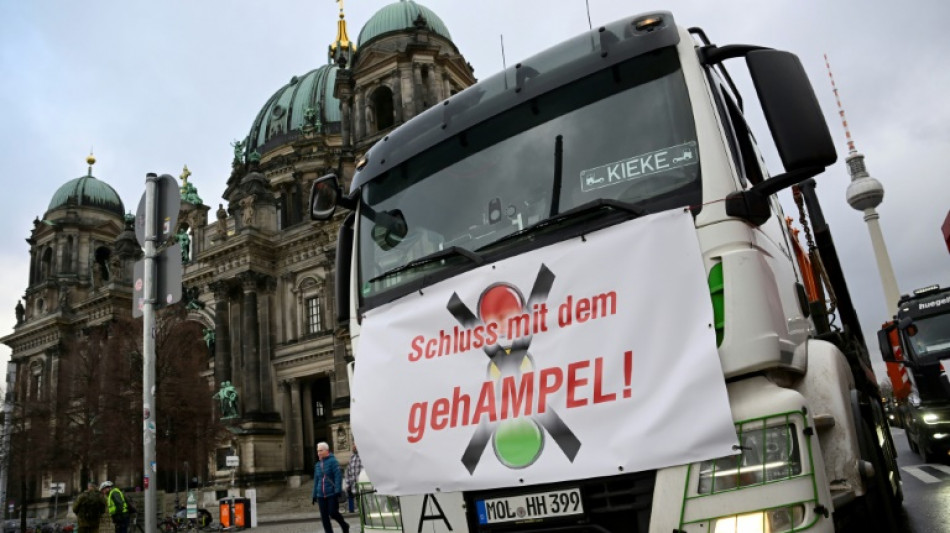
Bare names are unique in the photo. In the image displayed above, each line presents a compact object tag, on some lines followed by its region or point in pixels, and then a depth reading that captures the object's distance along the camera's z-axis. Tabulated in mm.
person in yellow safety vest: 13977
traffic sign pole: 6297
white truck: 3146
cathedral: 35250
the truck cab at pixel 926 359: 11945
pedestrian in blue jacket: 11055
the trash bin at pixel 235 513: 19438
